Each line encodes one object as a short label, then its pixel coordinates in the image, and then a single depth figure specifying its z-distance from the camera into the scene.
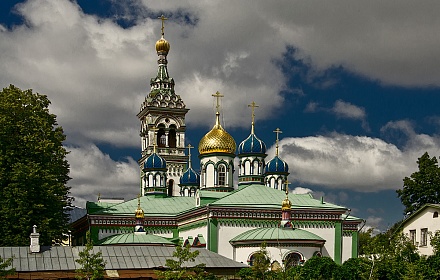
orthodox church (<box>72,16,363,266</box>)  39.81
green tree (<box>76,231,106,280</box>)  24.98
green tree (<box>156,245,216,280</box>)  24.36
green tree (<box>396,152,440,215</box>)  47.72
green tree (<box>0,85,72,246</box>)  36.28
